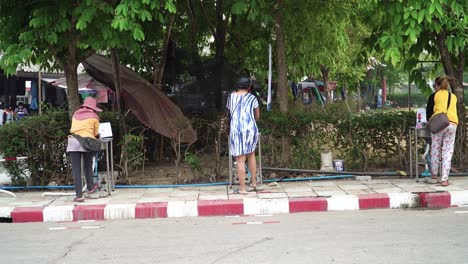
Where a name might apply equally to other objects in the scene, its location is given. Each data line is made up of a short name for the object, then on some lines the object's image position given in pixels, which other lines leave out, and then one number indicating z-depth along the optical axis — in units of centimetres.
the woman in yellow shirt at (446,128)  762
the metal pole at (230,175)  790
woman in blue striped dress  749
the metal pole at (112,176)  792
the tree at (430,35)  696
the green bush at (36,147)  811
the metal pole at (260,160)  799
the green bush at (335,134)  871
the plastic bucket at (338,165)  872
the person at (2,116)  1838
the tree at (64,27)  708
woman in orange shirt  723
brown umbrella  873
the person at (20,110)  1898
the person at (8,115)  1866
